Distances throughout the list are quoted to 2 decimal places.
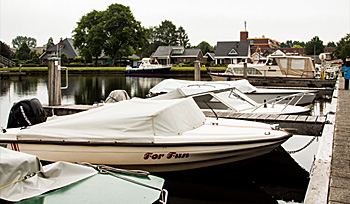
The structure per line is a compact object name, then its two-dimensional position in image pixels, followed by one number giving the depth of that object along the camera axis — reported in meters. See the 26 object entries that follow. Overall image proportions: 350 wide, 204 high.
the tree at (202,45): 144.82
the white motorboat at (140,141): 6.53
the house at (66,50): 81.12
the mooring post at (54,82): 11.92
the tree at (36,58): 79.99
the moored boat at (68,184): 4.16
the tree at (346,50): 63.70
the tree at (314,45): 108.68
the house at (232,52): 76.14
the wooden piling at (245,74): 26.42
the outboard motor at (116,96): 11.66
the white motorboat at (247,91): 15.77
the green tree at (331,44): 173.50
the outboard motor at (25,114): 7.60
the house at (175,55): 84.94
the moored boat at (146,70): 59.81
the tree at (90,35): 66.81
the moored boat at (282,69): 27.34
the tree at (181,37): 112.19
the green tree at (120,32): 67.56
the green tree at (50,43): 102.25
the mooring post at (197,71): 22.50
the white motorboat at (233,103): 11.09
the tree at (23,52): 91.38
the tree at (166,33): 111.81
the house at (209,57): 89.44
